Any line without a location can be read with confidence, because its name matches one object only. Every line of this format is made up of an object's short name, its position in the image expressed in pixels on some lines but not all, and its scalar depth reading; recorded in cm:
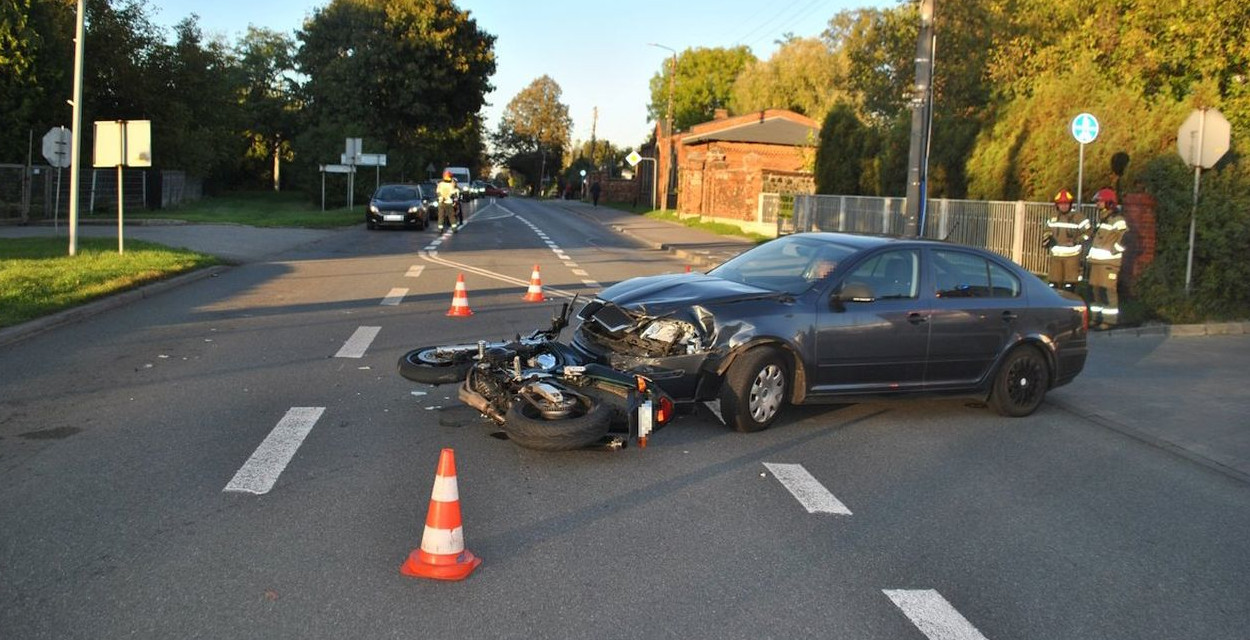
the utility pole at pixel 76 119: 1700
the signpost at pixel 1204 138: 1369
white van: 6022
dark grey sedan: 746
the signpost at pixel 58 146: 2181
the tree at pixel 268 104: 6962
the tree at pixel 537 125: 13070
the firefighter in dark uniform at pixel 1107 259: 1404
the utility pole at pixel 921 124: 1569
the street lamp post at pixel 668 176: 5148
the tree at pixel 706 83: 10650
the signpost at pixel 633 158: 4919
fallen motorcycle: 643
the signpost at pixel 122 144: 1725
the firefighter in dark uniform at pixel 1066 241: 1458
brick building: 3953
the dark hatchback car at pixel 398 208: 3198
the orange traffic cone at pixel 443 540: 466
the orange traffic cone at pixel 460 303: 1314
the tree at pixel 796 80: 6269
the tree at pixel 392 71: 5506
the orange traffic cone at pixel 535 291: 1486
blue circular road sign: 1569
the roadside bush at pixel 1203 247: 1445
